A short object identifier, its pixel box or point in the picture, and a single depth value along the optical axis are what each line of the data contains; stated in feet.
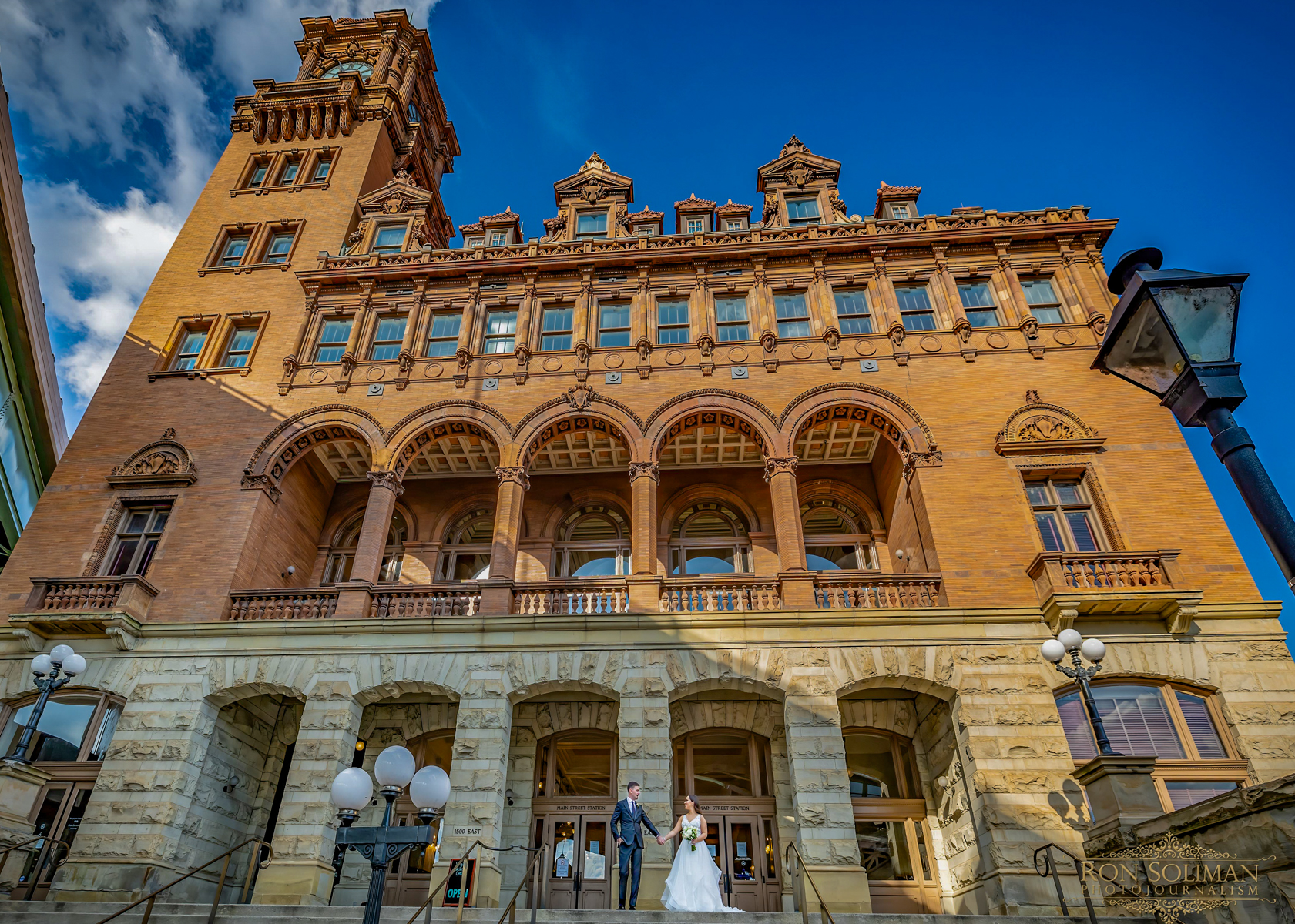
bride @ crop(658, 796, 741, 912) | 38.29
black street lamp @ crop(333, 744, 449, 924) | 23.43
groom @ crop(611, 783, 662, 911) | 39.93
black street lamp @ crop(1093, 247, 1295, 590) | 15.80
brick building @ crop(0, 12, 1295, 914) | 49.01
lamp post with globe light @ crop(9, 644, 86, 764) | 43.65
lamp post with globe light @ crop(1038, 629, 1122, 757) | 39.60
